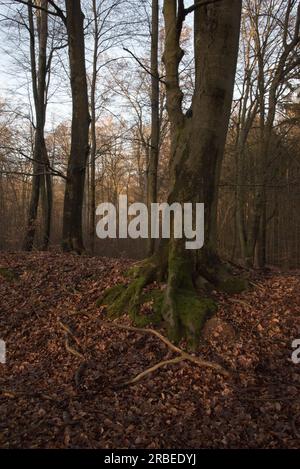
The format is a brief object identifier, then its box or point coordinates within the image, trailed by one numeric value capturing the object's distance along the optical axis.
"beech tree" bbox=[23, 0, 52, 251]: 13.02
